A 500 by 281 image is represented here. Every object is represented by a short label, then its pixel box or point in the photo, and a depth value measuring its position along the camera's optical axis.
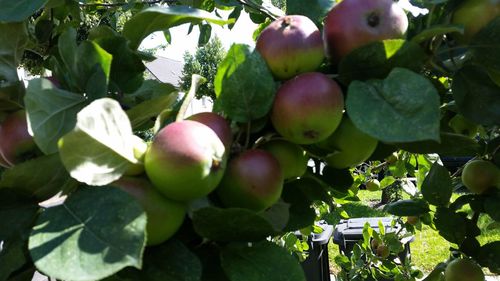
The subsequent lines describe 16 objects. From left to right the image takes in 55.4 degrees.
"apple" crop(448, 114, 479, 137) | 0.92
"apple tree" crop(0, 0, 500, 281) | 0.41
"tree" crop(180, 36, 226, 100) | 22.26
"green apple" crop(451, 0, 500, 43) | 0.57
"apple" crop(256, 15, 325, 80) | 0.51
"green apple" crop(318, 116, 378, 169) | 0.52
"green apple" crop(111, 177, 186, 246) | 0.42
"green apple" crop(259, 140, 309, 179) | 0.53
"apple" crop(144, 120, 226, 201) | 0.42
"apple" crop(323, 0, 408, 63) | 0.51
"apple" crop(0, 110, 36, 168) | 0.52
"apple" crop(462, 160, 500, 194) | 0.98
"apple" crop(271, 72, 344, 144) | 0.47
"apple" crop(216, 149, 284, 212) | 0.47
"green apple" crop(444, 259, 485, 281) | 0.99
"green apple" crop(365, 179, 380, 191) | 1.93
